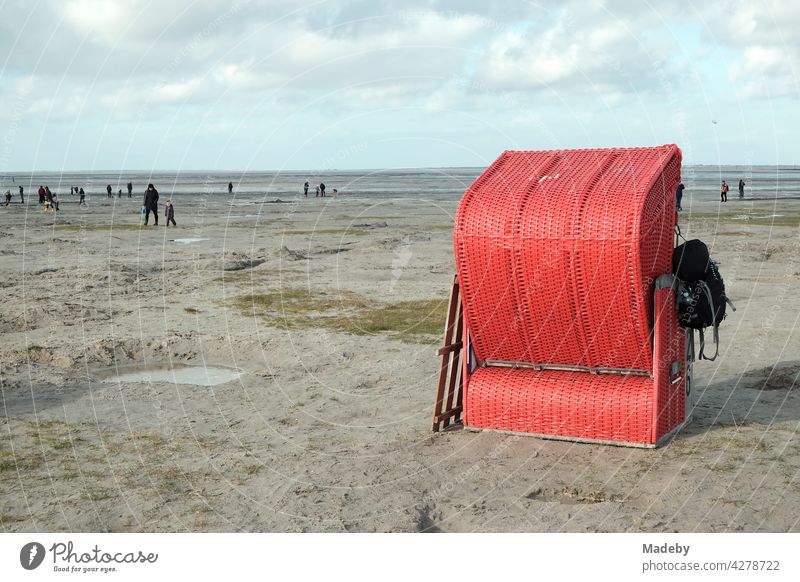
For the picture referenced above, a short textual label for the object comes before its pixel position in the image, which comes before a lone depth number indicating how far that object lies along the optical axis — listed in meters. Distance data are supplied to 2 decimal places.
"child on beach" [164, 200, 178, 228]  44.48
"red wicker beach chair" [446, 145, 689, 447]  9.92
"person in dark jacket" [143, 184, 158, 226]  45.07
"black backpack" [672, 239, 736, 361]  10.54
